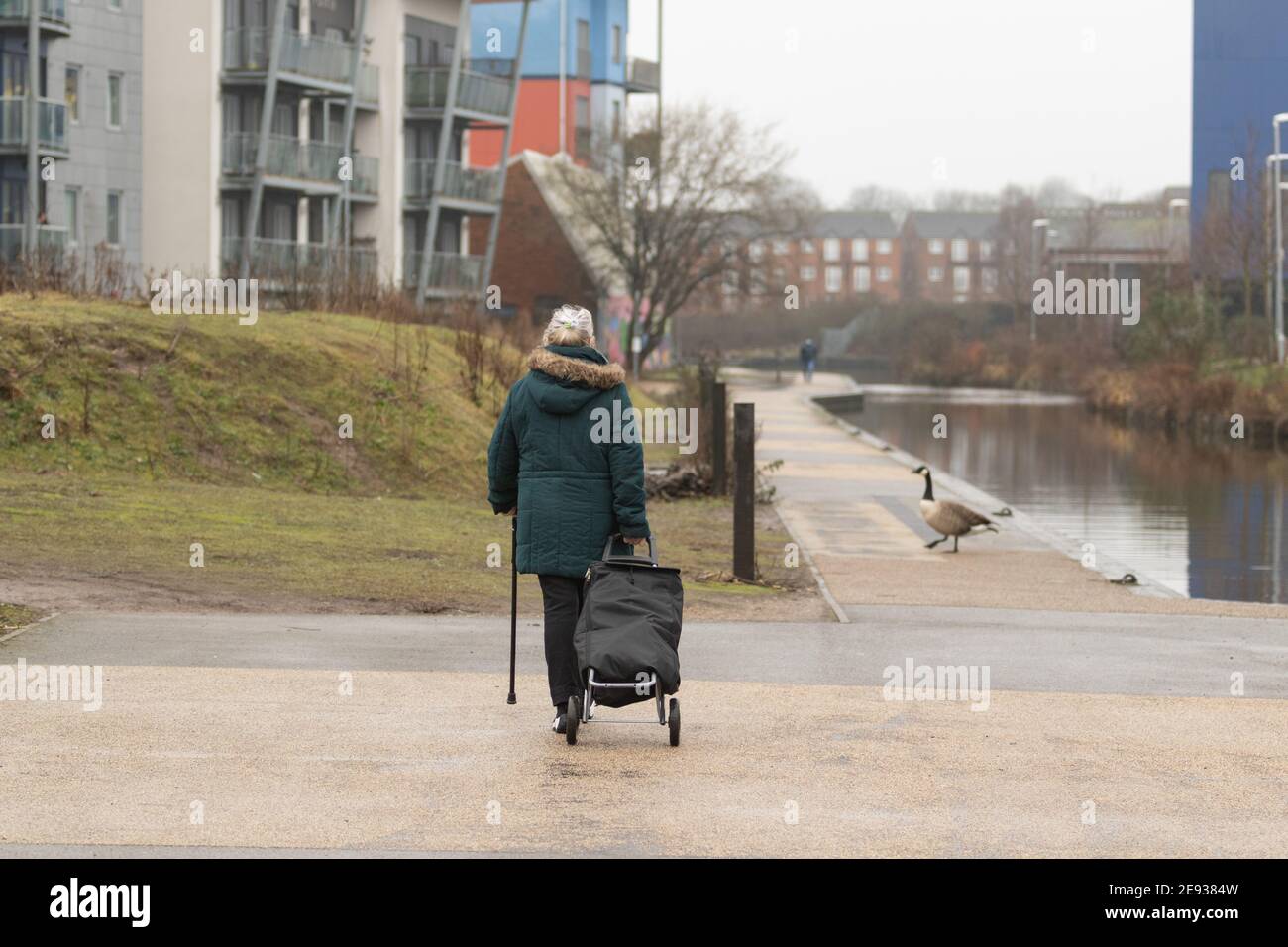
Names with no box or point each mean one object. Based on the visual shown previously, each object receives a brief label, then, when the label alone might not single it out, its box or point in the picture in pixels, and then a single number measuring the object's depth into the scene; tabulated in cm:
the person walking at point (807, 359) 6875
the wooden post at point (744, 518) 1557
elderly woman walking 827
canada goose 1892
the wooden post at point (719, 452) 2369
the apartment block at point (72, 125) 4266
